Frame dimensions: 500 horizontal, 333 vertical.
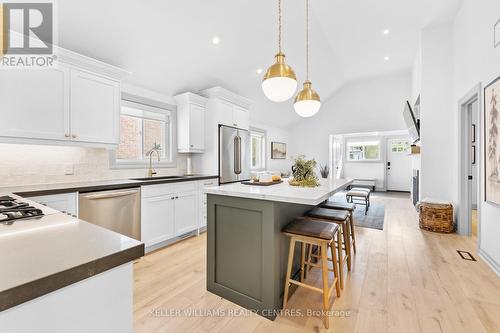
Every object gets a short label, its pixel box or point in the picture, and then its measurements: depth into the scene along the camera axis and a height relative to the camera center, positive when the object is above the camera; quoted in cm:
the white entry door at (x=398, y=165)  820 +4
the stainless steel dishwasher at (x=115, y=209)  233 -46
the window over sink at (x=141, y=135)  339 +50
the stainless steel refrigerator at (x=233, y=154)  416 +23
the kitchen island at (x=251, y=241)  177 -61
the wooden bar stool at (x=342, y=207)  257 -45
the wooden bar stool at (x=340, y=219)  214 -50
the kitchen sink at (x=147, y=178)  342 -18
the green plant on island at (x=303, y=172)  237 -6
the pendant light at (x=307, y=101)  261 +73
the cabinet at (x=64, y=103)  211 +64
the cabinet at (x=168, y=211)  292 -61
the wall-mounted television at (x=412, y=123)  477 +94
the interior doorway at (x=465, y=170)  362 -6
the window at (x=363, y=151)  866 +58
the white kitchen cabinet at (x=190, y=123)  390 +74
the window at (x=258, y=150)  707 +51
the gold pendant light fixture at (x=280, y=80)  204 +76
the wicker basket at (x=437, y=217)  375 -83
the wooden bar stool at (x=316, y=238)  172 -54
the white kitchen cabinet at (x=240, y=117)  454 +99
